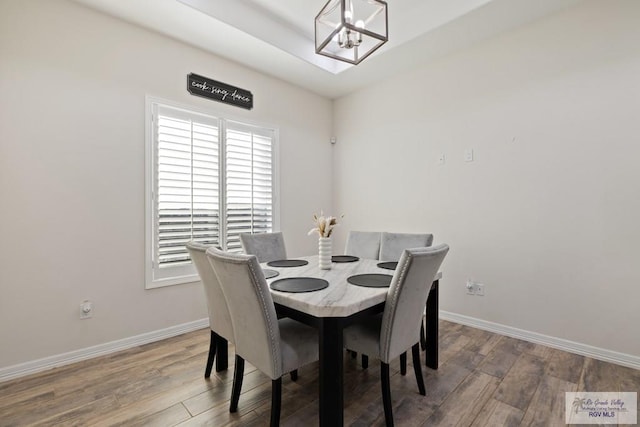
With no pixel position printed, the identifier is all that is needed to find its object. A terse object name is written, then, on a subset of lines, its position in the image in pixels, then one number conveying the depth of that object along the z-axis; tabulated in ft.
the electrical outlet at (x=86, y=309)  7.76
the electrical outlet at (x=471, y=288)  9.87
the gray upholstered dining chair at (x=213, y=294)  5.73
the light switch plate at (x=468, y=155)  9.92
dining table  4.45
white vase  7.22
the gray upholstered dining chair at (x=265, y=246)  8.73
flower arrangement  7.11
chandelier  5.40
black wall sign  9.78
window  9.03
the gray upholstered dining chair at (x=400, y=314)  4.94
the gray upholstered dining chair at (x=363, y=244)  9.47
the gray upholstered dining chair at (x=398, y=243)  8.29
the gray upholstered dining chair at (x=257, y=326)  4.51
